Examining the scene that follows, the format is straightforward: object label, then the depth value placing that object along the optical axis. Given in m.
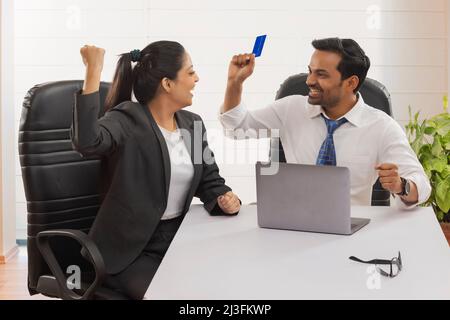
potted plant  3.44
